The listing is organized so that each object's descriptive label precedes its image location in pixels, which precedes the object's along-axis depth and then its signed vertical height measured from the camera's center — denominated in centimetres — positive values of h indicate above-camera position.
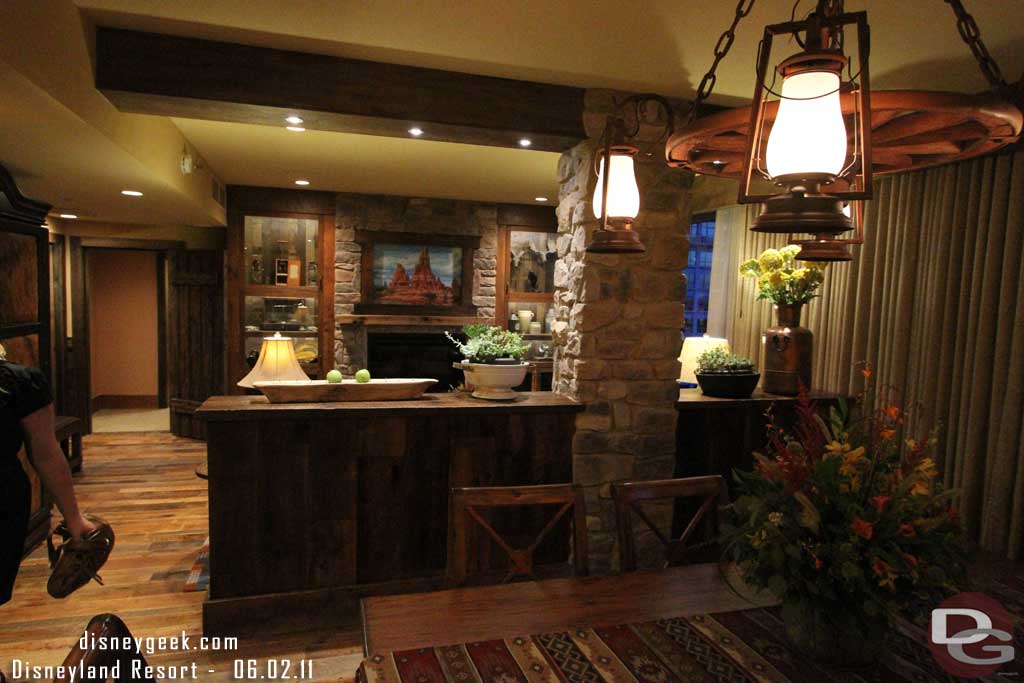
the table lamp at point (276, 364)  328 -37
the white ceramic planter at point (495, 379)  297 -37
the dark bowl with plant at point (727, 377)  323 -35
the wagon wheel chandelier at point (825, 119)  98 +35
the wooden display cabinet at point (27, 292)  317 -3
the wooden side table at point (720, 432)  322 -65
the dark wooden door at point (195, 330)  607 -37
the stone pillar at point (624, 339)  294 -16
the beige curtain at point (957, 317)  284 +0
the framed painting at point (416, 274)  601 +26
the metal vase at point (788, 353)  328 -22
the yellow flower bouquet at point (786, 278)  318 +18
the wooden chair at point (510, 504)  177 -65
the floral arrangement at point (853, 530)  124 -45
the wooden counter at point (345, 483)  265 -85
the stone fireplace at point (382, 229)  593 +70
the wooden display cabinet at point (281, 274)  570 +20
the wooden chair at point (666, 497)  191 -62
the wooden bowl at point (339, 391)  279 -43
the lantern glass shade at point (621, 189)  172 +33
